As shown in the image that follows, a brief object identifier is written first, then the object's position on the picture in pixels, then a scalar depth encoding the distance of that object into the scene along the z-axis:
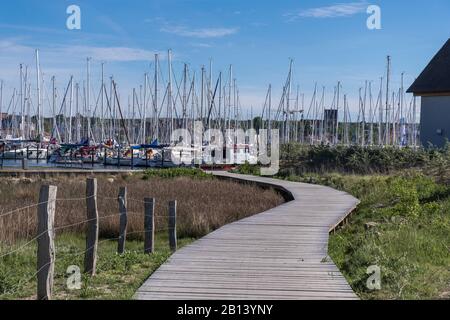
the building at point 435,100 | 33.78
